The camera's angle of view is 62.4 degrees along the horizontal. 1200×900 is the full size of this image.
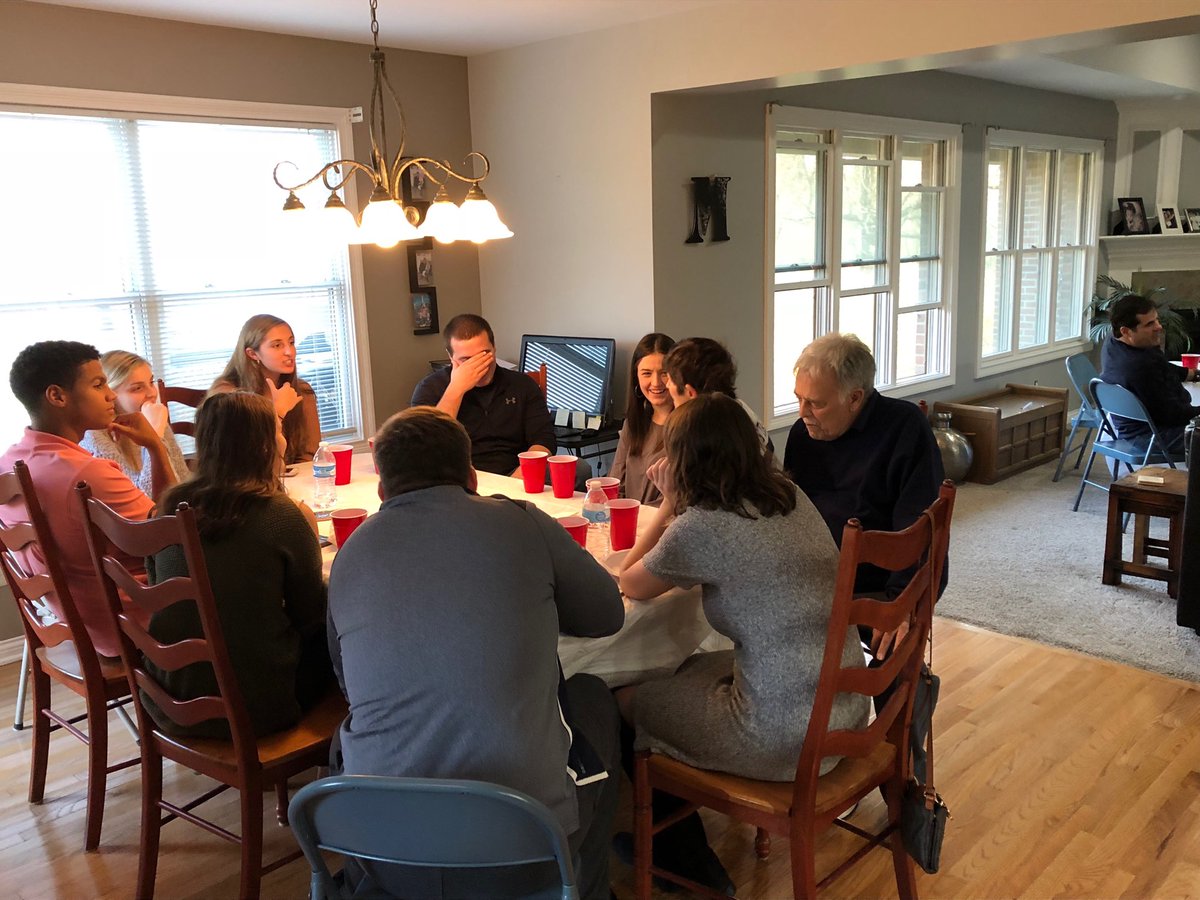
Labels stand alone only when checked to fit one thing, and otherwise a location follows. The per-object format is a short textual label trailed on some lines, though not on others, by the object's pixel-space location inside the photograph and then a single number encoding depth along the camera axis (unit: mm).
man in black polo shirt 3748
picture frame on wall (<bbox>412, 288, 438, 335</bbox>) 4922
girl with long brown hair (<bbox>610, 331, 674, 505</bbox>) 3092
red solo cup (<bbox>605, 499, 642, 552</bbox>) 2336
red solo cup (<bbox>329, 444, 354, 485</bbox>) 3012
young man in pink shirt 2398
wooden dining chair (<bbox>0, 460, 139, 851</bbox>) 2348
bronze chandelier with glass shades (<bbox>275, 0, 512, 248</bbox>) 2426
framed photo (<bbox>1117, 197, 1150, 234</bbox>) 8039
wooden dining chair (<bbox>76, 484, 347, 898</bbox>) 1925
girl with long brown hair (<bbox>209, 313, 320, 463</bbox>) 3424
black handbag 1995
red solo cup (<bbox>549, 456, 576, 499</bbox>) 2807
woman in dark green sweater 1987
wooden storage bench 6121
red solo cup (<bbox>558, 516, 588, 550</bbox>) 2250
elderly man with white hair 2480
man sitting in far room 4996
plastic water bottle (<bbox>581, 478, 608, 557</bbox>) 2455
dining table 2049
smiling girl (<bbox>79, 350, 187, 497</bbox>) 3113
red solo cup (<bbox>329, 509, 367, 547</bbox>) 2293
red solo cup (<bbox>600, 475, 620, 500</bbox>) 2584
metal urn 5895
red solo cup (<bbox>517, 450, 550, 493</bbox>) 2869
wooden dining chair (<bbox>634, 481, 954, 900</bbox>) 1774
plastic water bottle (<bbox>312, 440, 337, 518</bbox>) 2826
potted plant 7719
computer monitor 4574
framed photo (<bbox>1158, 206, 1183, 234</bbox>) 7919
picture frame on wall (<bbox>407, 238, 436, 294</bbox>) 4844
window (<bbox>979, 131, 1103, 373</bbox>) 7211
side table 4059
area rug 3678
